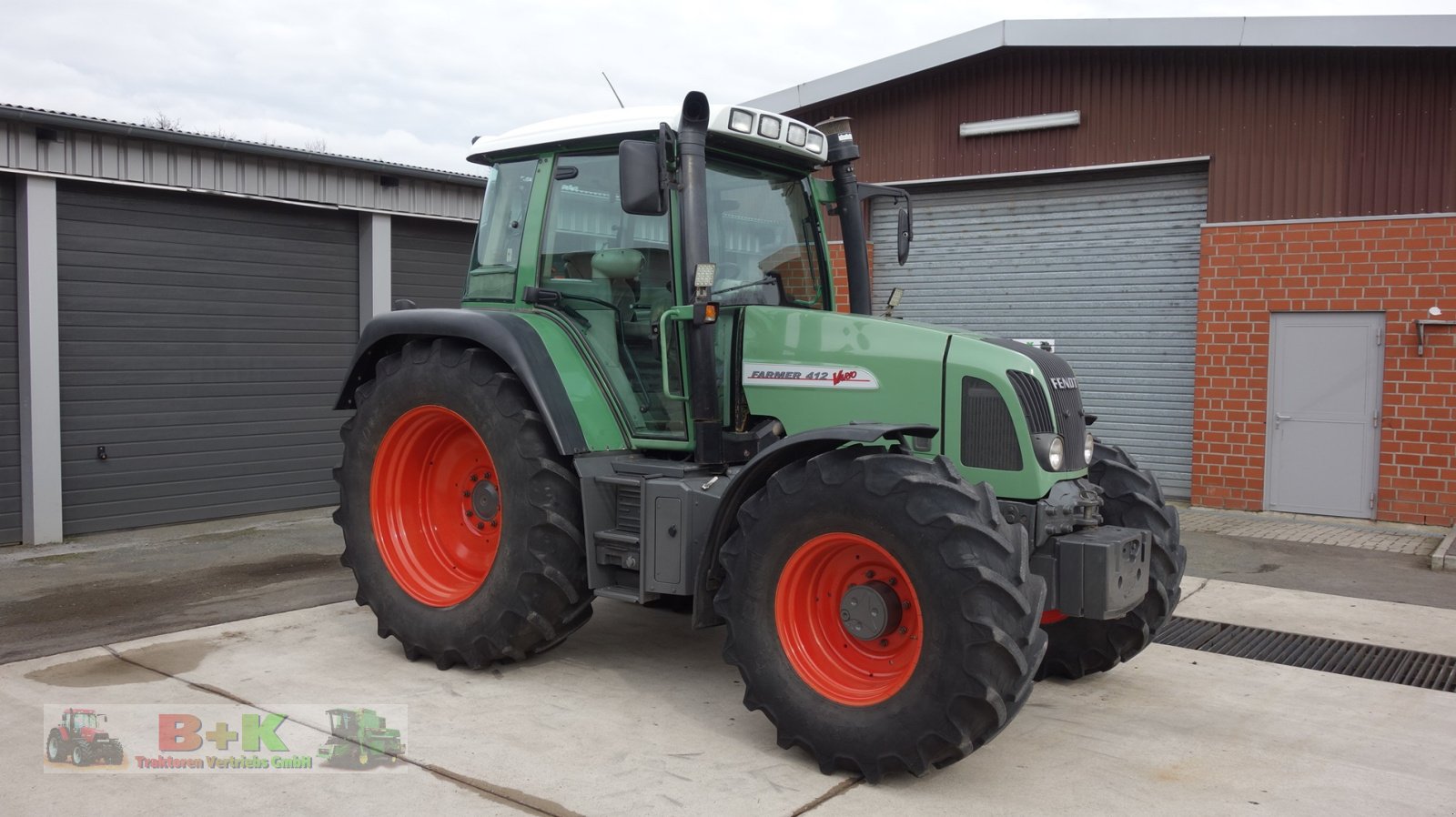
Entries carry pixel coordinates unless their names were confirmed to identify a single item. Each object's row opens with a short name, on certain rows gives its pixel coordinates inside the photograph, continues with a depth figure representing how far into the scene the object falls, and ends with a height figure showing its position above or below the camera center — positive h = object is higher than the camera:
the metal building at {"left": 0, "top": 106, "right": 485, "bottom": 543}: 8.40 +0.41
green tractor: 3.85 -0.42
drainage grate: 5.53 -1.52
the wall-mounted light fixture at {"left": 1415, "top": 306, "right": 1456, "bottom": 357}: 9.33 +0.37
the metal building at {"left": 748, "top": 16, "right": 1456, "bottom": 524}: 9.47 +1.49
